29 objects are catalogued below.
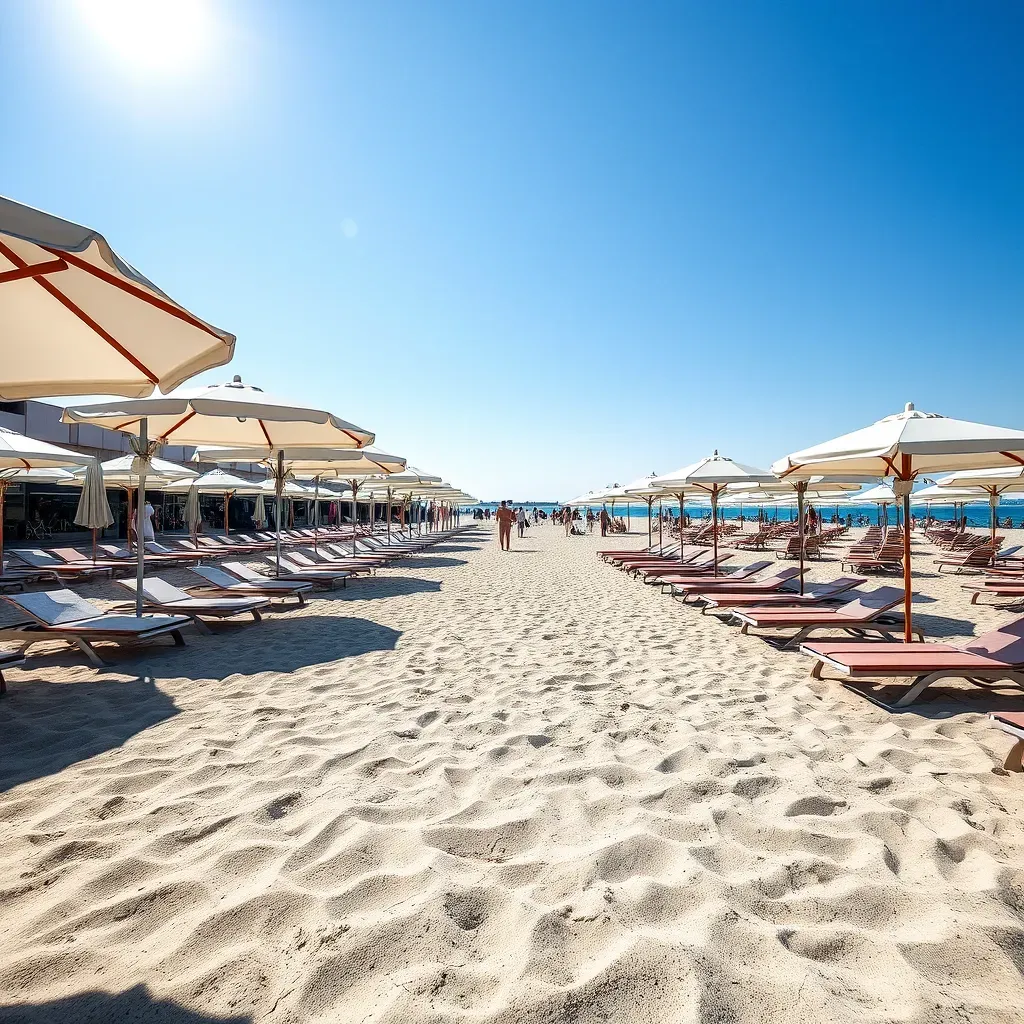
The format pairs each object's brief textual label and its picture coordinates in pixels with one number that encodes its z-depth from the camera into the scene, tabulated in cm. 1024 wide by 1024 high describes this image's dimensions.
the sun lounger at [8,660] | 398
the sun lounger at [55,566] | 1034
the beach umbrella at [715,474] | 919
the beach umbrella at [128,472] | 1155
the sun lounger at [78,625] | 485
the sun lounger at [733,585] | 825
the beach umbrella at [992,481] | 1056
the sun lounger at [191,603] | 627
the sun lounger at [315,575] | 900
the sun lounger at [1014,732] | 286
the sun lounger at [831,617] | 579
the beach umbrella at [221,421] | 585
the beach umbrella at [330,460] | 901
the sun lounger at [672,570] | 1079
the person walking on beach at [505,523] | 1898
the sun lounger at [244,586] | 774
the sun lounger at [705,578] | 918
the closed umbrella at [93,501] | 1012
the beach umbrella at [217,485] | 1692
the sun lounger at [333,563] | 1106
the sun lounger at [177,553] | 1288
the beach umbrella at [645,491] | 1322
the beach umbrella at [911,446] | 437
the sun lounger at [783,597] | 722
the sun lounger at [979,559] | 1229
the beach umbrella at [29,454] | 714
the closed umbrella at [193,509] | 1628
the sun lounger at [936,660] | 388
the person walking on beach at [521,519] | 2800
